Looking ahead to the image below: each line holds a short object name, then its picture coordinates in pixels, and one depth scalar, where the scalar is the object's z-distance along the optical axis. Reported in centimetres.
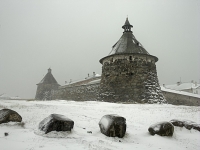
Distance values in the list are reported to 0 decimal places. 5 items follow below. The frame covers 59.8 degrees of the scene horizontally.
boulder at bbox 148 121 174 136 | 663
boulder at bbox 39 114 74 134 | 583
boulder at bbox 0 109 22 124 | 650
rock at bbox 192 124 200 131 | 770
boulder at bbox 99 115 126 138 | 620
